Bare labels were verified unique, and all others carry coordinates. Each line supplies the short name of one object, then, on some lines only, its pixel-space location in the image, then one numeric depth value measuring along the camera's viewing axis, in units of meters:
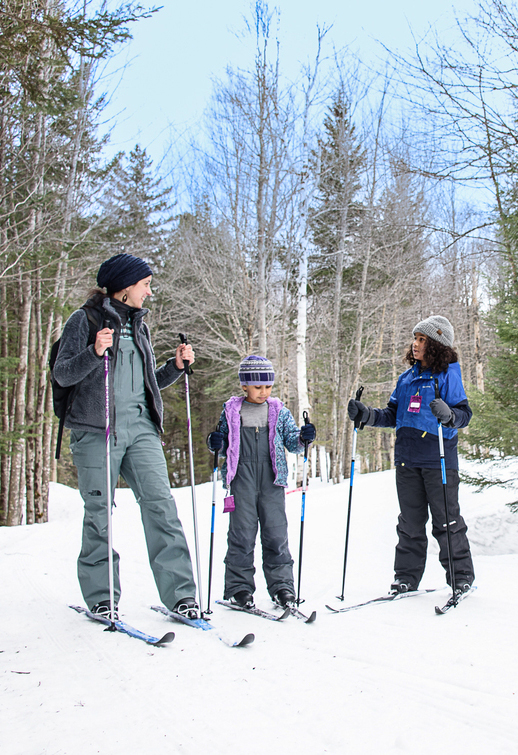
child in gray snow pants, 3.79
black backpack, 3.19
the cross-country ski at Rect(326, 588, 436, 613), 3.65
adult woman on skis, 3.12
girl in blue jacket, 3.85
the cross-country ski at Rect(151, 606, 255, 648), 2.66
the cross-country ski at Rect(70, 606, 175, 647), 2.61
